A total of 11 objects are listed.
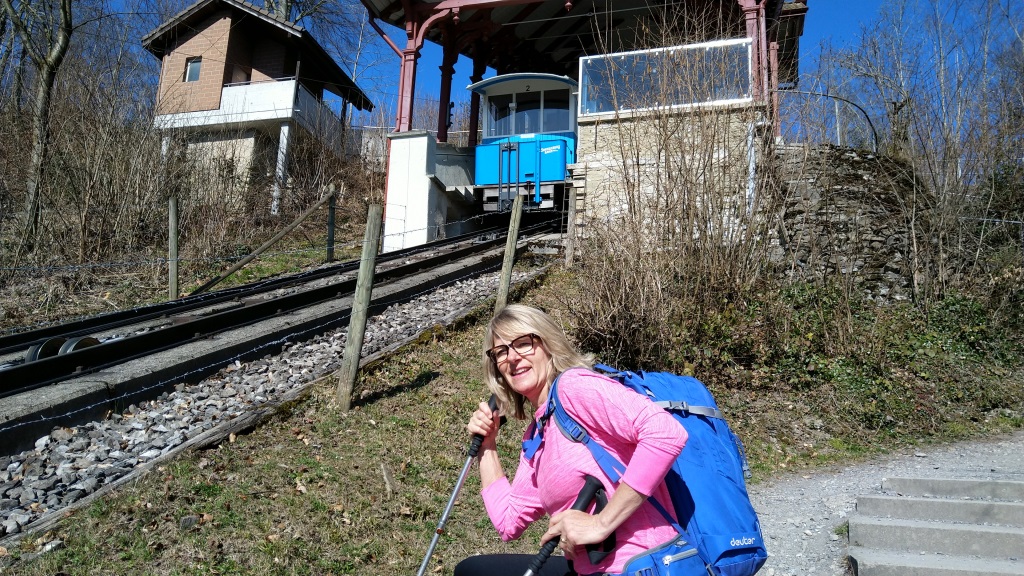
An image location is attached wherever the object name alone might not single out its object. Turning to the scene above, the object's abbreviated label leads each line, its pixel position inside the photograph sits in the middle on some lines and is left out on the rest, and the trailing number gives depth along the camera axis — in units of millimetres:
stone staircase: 3963
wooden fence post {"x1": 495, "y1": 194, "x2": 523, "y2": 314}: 7625
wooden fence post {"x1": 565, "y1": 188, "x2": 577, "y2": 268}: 11133
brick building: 21656
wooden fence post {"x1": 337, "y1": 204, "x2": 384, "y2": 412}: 5746
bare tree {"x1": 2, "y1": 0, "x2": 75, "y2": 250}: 11664
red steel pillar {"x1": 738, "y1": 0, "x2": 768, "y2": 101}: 13055
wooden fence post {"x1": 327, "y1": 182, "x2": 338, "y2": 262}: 13148
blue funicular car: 15891
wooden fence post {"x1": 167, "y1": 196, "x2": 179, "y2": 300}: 10327
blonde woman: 1916
